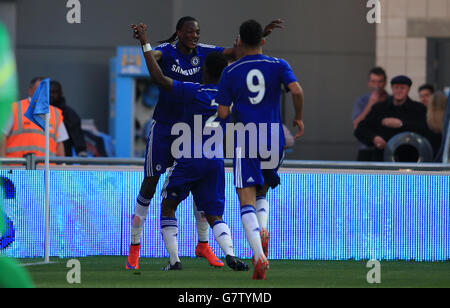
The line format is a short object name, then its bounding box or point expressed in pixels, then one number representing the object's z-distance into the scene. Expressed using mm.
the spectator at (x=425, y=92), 15430
